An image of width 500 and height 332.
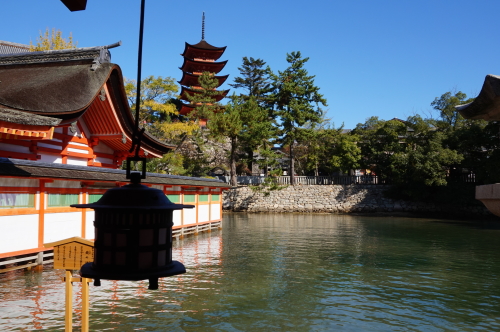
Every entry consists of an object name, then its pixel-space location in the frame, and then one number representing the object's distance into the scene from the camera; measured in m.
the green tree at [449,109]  39.00
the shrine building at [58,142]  10.23
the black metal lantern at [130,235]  2.58
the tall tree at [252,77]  57.74
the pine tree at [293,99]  42.34
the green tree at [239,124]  35.59
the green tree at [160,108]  30.80
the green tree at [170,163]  30.83
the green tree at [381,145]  42.28
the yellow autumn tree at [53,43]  28.81
